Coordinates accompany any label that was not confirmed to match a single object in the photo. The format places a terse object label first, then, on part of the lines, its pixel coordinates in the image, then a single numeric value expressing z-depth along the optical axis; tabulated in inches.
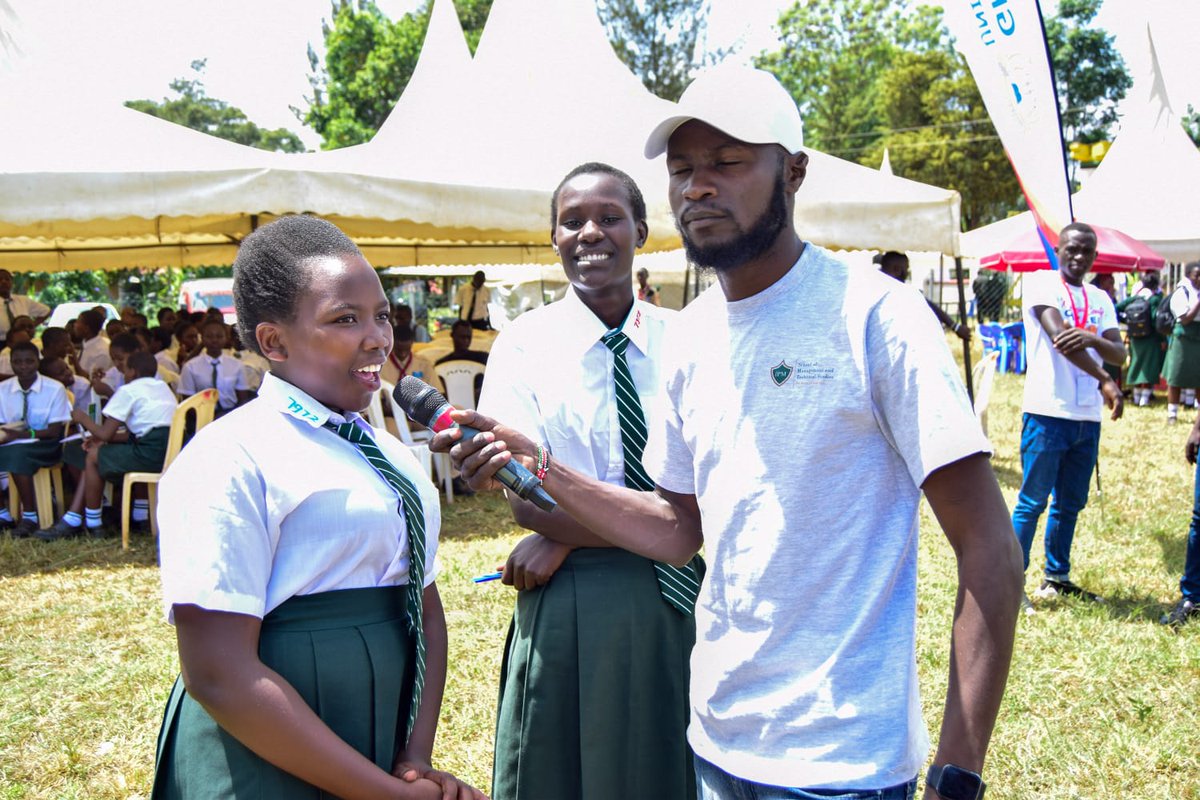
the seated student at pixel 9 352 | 335.6
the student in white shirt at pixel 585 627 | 96.3
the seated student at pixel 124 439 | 295.3
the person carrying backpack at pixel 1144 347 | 595.8
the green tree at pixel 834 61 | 1863.9
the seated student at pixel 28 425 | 307.4
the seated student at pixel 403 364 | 365.1
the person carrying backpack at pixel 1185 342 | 514.0
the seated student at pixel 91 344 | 422.6
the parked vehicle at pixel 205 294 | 1227.2
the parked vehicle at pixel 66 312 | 750.5
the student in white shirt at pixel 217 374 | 336.8
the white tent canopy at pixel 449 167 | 285.0
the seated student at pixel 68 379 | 333.7
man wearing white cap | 60.5
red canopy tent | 650.8
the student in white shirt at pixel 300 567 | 64.8
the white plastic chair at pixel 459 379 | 381.4
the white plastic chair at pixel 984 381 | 347.0
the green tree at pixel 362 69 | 1429.6
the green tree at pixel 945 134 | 1374.3
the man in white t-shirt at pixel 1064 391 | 217.3
